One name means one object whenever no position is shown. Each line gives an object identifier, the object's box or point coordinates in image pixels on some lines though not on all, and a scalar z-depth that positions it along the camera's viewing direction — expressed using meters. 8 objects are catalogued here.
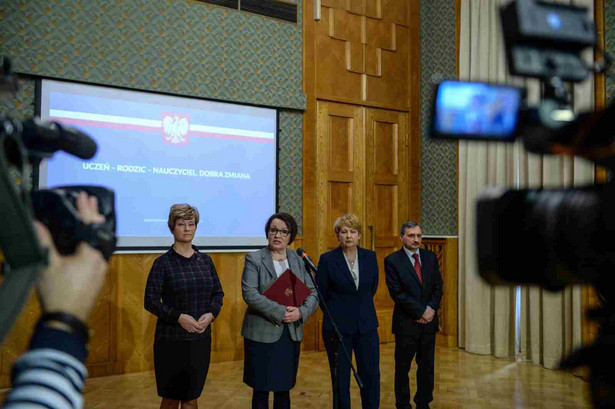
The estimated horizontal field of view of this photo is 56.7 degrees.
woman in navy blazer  3.77
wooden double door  6.73
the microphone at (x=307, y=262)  3.16
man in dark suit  4.03
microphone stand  3.14
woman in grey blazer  3.36
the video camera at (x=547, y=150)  0.95
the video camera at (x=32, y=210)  0.72
